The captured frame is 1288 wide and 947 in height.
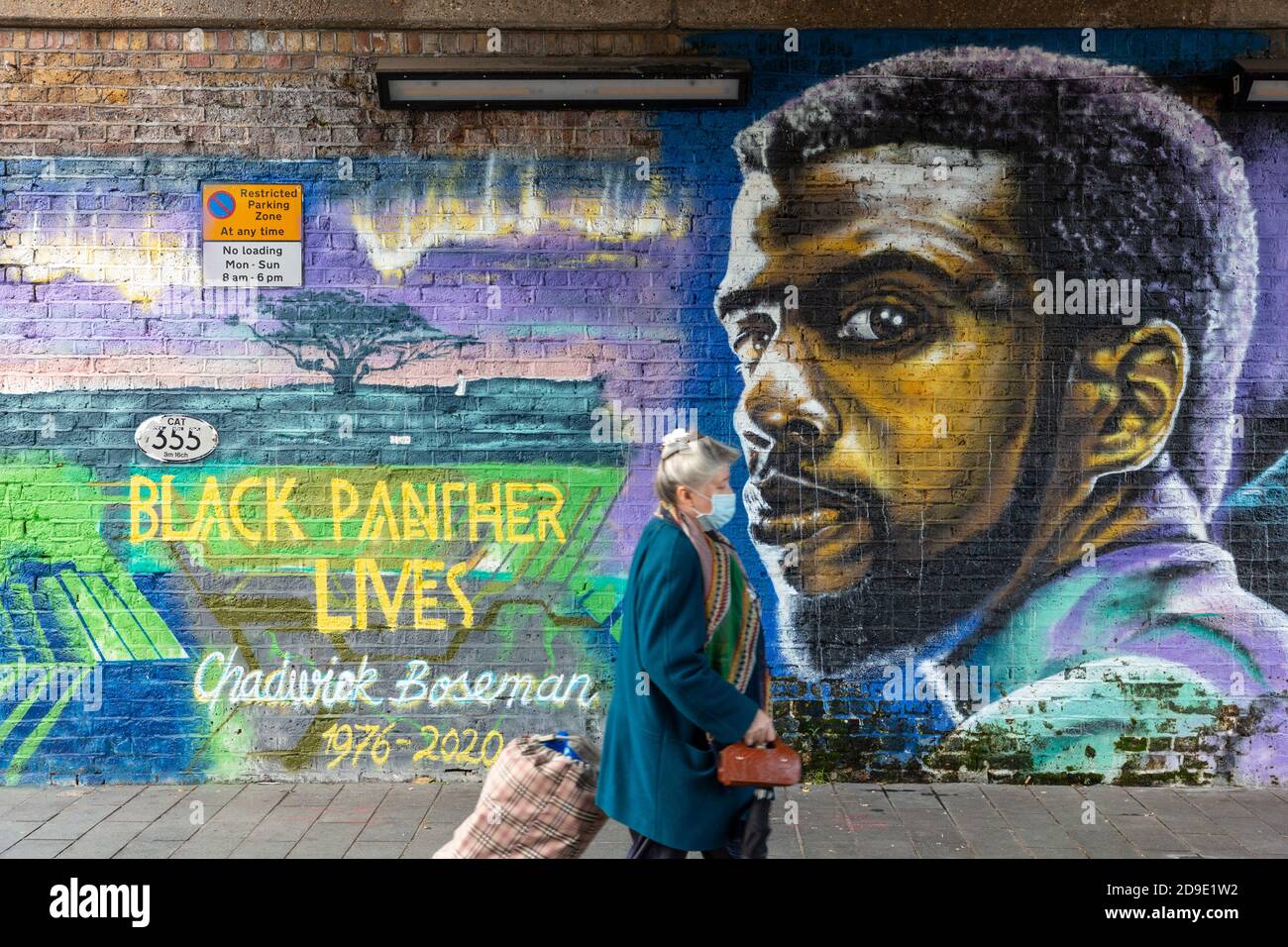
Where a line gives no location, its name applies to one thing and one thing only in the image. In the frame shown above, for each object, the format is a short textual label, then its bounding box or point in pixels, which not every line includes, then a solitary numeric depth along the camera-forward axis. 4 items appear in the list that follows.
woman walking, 3.74
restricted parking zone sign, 6.48
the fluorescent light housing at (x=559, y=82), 6.32
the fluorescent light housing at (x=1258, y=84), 6.25
